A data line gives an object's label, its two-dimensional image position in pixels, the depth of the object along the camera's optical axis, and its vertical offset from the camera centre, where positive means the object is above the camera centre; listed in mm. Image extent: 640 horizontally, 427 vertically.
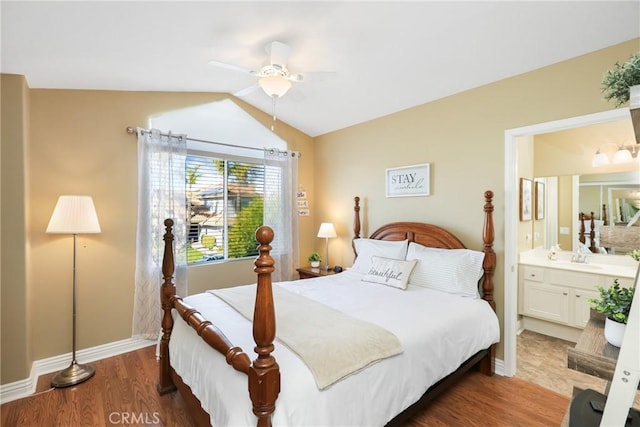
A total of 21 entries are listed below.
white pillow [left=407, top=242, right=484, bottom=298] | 2617 -526
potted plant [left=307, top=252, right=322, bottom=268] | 4160 -659
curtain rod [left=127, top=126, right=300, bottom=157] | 3078 +865
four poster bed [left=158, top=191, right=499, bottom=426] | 1314 -721
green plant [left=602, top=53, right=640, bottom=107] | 1033 +479
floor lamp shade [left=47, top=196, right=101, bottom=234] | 2473 -34
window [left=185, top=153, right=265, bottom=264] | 3674 +97
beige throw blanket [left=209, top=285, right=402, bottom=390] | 1456 -689
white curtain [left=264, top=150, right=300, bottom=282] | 4098 +53
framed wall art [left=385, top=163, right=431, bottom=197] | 3263 +368
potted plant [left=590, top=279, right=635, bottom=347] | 1144 -383
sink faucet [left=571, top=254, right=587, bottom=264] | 3512 -539
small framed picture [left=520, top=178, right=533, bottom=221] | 3576 +165
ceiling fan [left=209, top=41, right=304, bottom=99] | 2225 +1026
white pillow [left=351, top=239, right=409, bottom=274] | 3199 -417
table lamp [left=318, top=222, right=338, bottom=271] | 4059 -260
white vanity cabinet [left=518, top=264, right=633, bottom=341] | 3146 -945
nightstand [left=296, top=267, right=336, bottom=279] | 3890 -783
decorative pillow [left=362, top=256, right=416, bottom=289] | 2801 -577
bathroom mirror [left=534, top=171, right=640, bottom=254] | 3270 +56
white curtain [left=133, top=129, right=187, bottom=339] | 3098 -22
